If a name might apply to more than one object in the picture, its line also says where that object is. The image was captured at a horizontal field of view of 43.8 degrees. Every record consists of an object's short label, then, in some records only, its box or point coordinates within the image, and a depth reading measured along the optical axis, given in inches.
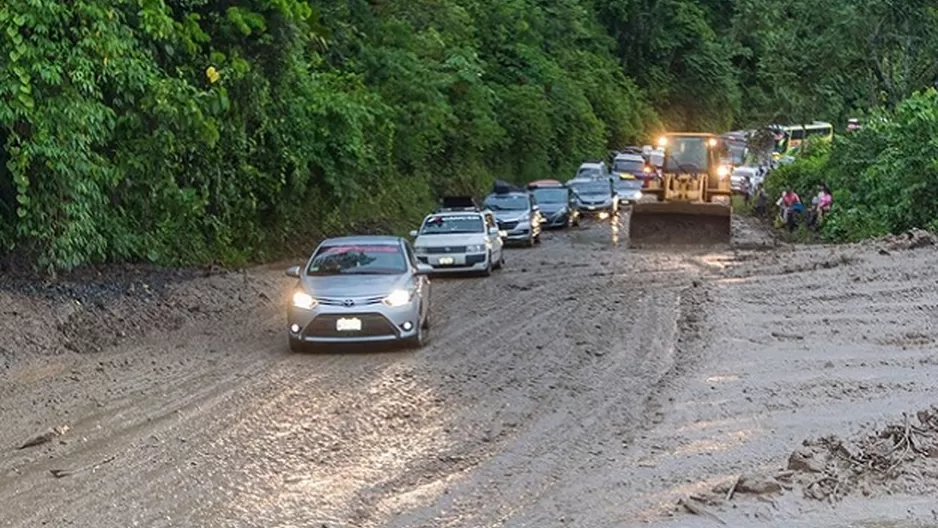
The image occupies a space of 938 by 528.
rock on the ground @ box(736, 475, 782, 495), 328.2
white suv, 1042.7
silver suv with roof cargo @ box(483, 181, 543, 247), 1393.9
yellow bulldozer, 1250.6
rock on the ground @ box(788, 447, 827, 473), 343.9
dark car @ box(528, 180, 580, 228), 1691.7
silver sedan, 619.5
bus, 2649.6
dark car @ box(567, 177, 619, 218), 1913.1
